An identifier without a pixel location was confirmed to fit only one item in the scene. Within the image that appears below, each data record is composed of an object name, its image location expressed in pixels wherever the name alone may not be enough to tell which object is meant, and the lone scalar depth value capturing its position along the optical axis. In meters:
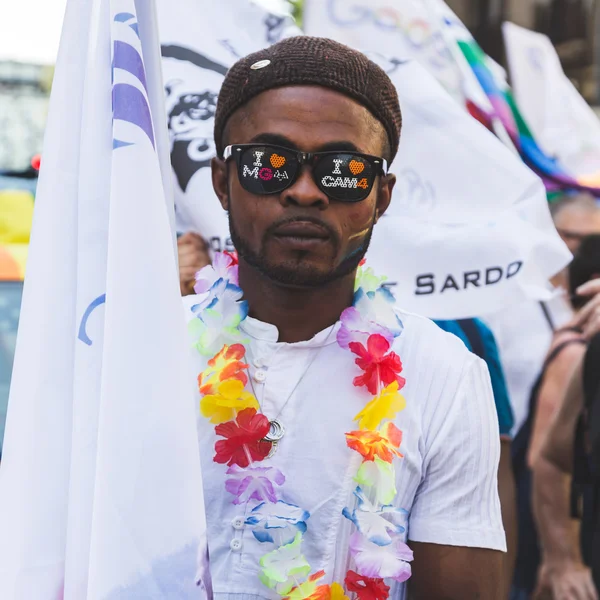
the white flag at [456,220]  3.04
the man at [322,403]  1.77
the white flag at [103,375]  1.42
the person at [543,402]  3.89
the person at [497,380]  2.99
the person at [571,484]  3.48
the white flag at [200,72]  2.96
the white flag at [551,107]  4.05
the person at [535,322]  3.65
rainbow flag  3.68
